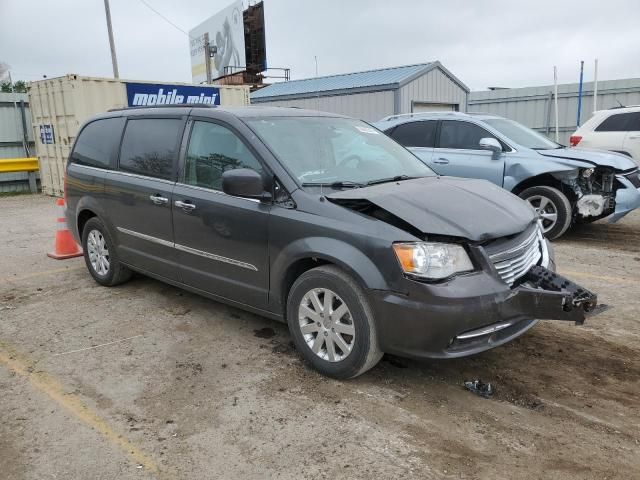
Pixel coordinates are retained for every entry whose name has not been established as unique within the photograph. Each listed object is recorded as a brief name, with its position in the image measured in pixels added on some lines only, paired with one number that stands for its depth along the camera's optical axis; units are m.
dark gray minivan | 3.06
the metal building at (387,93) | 16.84
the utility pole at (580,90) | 17.02
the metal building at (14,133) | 14.02
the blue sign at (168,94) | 12.61
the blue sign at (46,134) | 12.94
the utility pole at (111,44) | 23.95
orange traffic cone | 6.79
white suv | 10.15
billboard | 30.52
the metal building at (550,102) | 17.06
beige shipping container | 11.77
